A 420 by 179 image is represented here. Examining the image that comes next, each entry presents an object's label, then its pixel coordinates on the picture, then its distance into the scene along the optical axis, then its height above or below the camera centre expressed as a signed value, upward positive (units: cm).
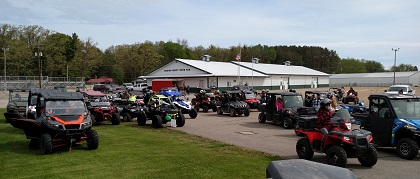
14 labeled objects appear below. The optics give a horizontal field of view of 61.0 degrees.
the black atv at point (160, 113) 1733 -131
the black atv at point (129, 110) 2023 -127
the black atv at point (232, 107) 2297 -129
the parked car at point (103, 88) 5396 -4
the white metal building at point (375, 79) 9575 +239
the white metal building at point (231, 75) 5919 +237
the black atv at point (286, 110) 1677 -112
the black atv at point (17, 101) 1939 -74
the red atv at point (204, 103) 2700 -118
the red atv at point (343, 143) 862 -143
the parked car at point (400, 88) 3230 -10
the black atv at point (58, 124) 1105 -116
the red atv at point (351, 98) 3247 -100
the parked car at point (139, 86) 5952 +28
